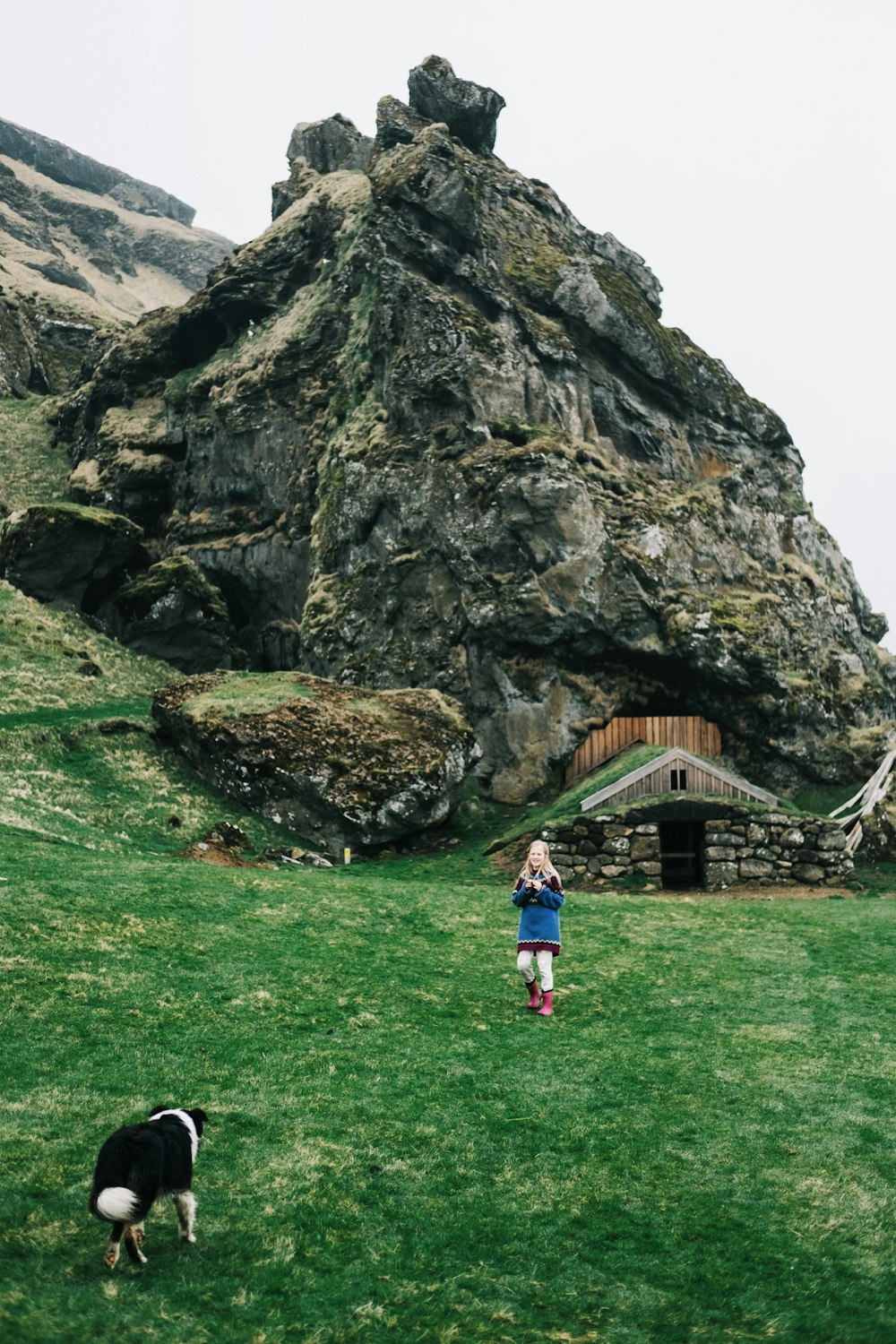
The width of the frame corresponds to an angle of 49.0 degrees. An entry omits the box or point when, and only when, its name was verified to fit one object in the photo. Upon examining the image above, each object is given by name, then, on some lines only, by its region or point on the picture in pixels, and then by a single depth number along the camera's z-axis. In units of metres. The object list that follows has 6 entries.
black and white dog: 6.34
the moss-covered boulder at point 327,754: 33.66
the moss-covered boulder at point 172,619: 51.72
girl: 13.70
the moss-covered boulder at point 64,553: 50.88
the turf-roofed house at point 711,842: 30.12
